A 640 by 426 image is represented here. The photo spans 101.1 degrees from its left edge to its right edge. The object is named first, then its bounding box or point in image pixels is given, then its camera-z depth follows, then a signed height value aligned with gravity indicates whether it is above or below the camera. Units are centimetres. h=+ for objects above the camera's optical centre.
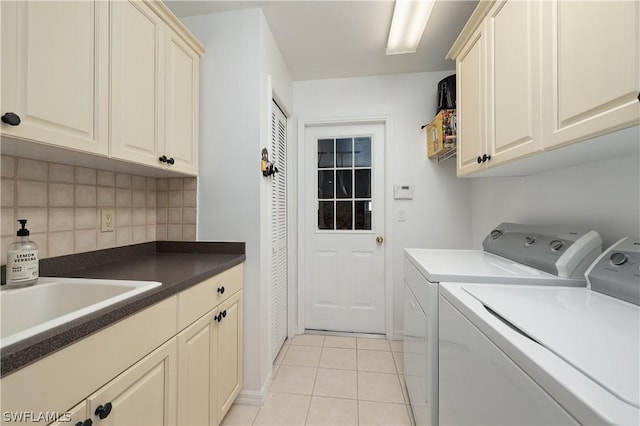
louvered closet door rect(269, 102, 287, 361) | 209 -15
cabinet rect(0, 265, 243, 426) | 58 -48
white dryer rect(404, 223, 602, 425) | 103 -25
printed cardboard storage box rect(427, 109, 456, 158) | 203 +66
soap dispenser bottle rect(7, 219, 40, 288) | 93 -17
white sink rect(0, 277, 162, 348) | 88 -31
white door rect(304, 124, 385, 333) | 259 -14
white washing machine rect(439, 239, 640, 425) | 44 -28
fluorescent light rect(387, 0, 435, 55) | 155 +124
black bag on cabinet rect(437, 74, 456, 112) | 213 +101
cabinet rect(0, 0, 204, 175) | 80 +53
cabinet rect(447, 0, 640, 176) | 71 +50
